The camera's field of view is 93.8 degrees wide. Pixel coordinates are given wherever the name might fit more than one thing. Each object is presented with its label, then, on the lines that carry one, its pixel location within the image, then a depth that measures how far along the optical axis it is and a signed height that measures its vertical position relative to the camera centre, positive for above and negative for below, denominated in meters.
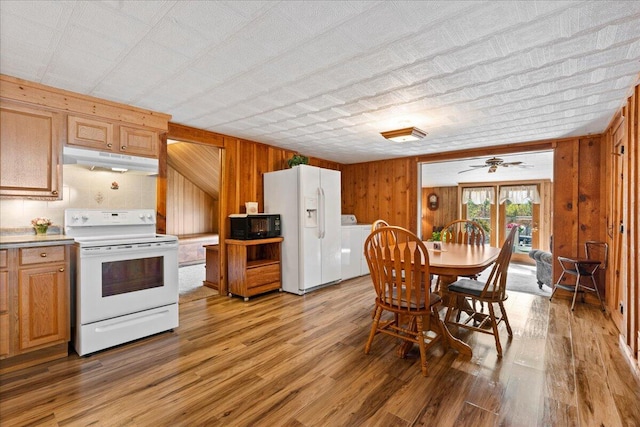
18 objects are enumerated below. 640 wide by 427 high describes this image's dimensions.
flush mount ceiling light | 3.36 +0.89
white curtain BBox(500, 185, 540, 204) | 7.74 +0.49
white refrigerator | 4.19 -0.15
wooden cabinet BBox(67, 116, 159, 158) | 2.73 +0.72
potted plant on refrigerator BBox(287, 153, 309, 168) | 4.75 +0.82
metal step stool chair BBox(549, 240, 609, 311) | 3.57 -0.67
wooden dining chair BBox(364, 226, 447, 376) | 2.15 -0.63
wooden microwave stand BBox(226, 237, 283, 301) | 3.90 -0.79
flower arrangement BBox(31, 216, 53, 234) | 2.63 -0.12
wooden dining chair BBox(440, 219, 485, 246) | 3.65 -0.31
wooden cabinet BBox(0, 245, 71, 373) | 2.18 -0.73
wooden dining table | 2.23 -0.40
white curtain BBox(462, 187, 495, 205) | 8.40 +0.50
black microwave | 3.98 -0.20
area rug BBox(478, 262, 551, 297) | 4.50 -1.18
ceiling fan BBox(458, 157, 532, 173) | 4.27 +0.73
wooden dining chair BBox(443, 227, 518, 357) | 2.42 -0.67
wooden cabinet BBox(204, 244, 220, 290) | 4.31 -0.84
